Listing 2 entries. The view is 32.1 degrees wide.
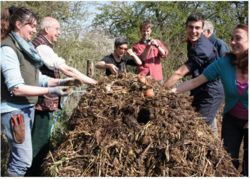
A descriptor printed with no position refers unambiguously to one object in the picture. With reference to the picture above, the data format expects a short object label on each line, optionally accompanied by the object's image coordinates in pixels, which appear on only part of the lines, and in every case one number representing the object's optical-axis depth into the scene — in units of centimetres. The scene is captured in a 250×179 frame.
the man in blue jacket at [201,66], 471
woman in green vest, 365
